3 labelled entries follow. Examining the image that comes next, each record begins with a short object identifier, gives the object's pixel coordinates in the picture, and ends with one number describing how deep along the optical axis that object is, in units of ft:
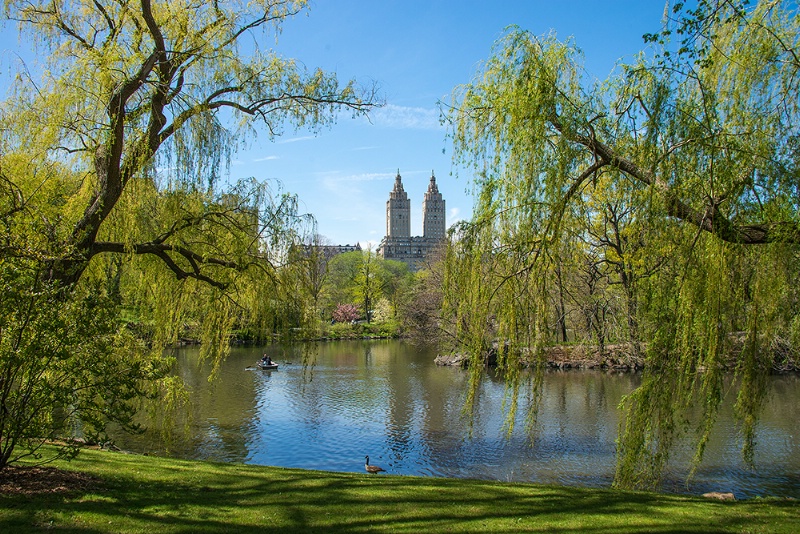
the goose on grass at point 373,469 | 39.88
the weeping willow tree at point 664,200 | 22.90
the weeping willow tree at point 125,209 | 19.17
